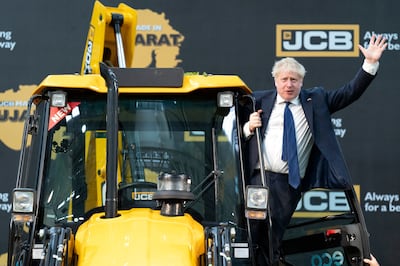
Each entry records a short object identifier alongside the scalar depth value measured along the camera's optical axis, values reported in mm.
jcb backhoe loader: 7465
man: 9297
